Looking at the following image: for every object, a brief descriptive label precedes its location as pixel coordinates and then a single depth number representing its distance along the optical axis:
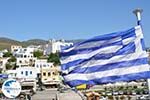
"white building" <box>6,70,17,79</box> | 54.93
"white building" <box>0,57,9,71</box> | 71.27
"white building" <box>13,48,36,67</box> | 71.15
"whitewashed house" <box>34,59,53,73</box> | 68.41
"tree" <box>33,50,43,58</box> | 88.25
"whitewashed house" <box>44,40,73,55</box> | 107.90
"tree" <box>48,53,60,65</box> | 74.52
